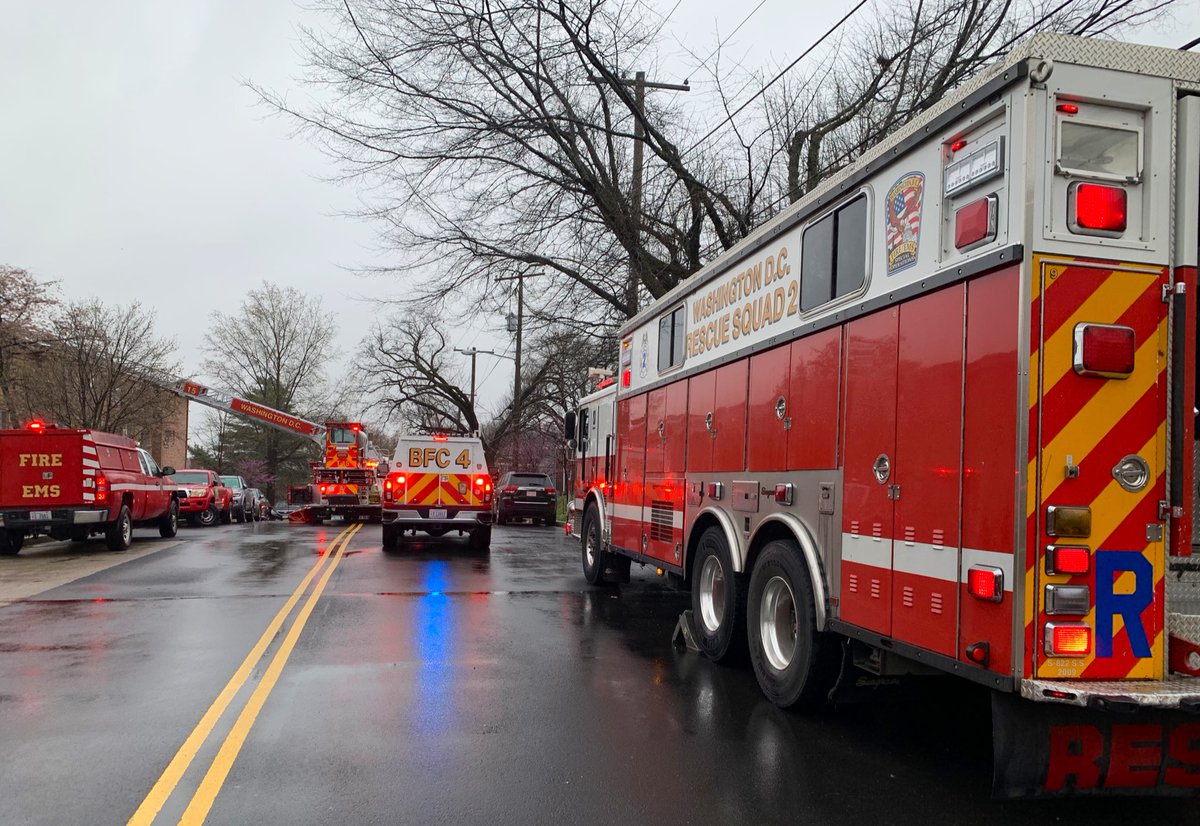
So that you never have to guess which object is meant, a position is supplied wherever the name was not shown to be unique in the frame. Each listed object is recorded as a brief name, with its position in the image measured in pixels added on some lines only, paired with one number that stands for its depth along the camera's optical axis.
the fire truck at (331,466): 27.91
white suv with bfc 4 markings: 17.50
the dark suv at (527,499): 27.55
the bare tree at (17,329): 29.05
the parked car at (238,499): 31.47
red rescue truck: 3.88
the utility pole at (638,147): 16.69
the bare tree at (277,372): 59.38
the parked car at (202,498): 27.20
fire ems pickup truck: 15.89
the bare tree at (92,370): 32.09
